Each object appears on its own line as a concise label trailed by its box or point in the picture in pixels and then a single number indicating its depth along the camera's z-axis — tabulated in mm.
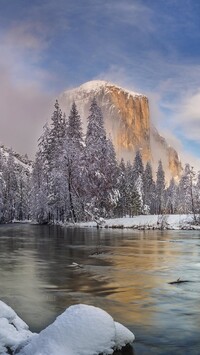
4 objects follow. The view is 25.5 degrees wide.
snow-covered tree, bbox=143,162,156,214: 118800
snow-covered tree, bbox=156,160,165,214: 126412
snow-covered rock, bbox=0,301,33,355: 8148
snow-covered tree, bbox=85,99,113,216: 65812
